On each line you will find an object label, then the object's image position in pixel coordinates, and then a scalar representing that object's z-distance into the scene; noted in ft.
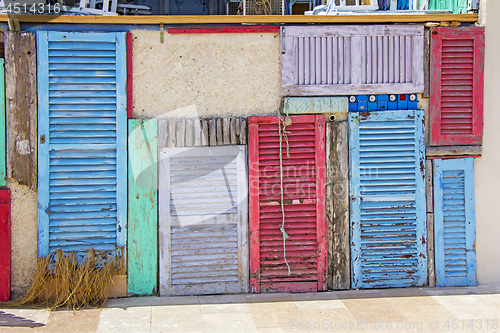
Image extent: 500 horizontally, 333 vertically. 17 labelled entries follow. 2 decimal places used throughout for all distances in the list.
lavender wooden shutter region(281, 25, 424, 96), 15.44
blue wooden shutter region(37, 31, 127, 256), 14.62
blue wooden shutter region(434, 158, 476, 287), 15.90
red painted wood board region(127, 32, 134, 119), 14.94
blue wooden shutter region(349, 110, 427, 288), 15.64
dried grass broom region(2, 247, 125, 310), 14.35
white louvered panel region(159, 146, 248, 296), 15.19
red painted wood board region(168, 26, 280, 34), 15.08
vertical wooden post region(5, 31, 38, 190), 14.46
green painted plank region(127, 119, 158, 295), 15.01
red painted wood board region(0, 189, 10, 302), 14.53
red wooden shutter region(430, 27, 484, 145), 15.74
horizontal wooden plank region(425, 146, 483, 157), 15.84
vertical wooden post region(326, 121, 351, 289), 15.67
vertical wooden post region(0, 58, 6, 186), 14.46
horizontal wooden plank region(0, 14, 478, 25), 14.47
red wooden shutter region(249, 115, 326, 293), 15.42
